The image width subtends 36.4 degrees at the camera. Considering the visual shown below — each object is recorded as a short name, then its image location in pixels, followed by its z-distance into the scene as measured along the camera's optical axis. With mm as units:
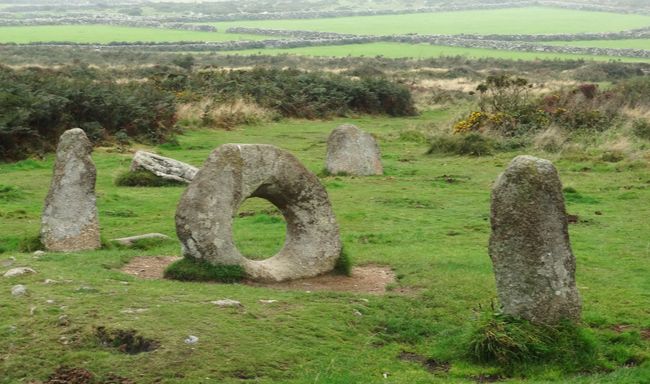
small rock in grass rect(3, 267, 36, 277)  14148
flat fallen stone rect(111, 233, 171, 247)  18219
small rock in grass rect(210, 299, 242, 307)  12984
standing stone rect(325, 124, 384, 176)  29125
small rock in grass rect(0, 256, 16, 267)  15222
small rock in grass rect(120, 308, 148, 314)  12320
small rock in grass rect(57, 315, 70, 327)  11711
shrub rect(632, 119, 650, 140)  34434
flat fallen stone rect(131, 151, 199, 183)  26969
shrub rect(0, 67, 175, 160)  30969
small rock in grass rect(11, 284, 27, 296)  12969
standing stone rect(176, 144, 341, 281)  14906
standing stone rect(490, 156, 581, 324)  12078
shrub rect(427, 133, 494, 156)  33438
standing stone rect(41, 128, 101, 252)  17516
